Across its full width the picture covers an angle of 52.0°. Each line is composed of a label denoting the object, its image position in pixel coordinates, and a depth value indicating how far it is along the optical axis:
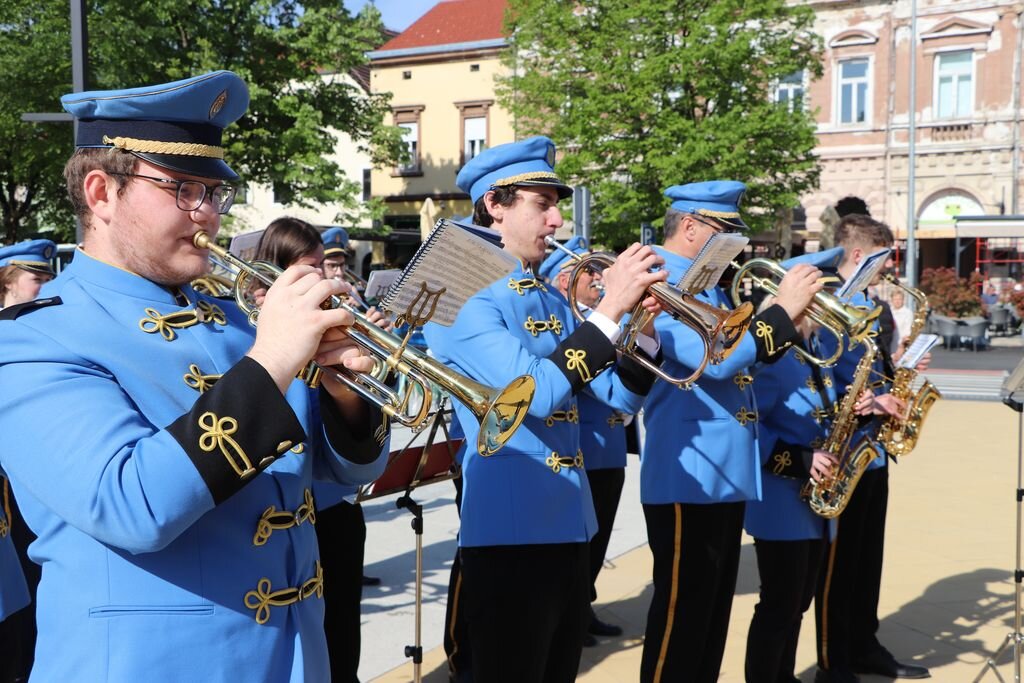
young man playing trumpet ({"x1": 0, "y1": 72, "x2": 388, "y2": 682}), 1.88
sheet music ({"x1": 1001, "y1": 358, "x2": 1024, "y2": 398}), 4.68
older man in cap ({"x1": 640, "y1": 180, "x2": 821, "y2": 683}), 4.14
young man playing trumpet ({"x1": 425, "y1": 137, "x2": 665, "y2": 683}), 3.33
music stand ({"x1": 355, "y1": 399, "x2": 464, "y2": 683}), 4.35
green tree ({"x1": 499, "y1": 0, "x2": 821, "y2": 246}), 25.17
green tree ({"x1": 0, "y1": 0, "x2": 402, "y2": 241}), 20.56
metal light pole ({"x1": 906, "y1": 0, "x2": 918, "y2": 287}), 29.62
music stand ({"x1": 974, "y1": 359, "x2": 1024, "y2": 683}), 4.70
